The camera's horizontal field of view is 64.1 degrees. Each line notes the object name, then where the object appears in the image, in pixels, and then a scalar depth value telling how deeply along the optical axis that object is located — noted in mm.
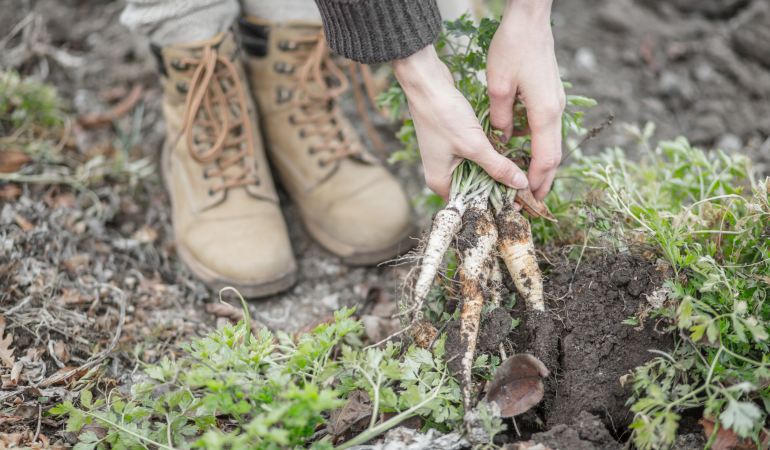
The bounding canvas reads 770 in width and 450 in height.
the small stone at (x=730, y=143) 3191
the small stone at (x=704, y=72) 3572
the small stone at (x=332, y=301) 2584
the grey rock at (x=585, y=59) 3672
